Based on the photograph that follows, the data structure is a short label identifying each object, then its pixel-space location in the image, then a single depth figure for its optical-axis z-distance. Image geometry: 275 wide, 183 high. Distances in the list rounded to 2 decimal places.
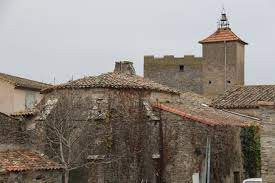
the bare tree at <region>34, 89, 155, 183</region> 27.14
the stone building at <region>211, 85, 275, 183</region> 36.66
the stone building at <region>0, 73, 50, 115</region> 41.31
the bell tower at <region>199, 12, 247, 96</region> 62.66
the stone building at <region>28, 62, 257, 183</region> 27.17
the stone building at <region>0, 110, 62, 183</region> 25.36
